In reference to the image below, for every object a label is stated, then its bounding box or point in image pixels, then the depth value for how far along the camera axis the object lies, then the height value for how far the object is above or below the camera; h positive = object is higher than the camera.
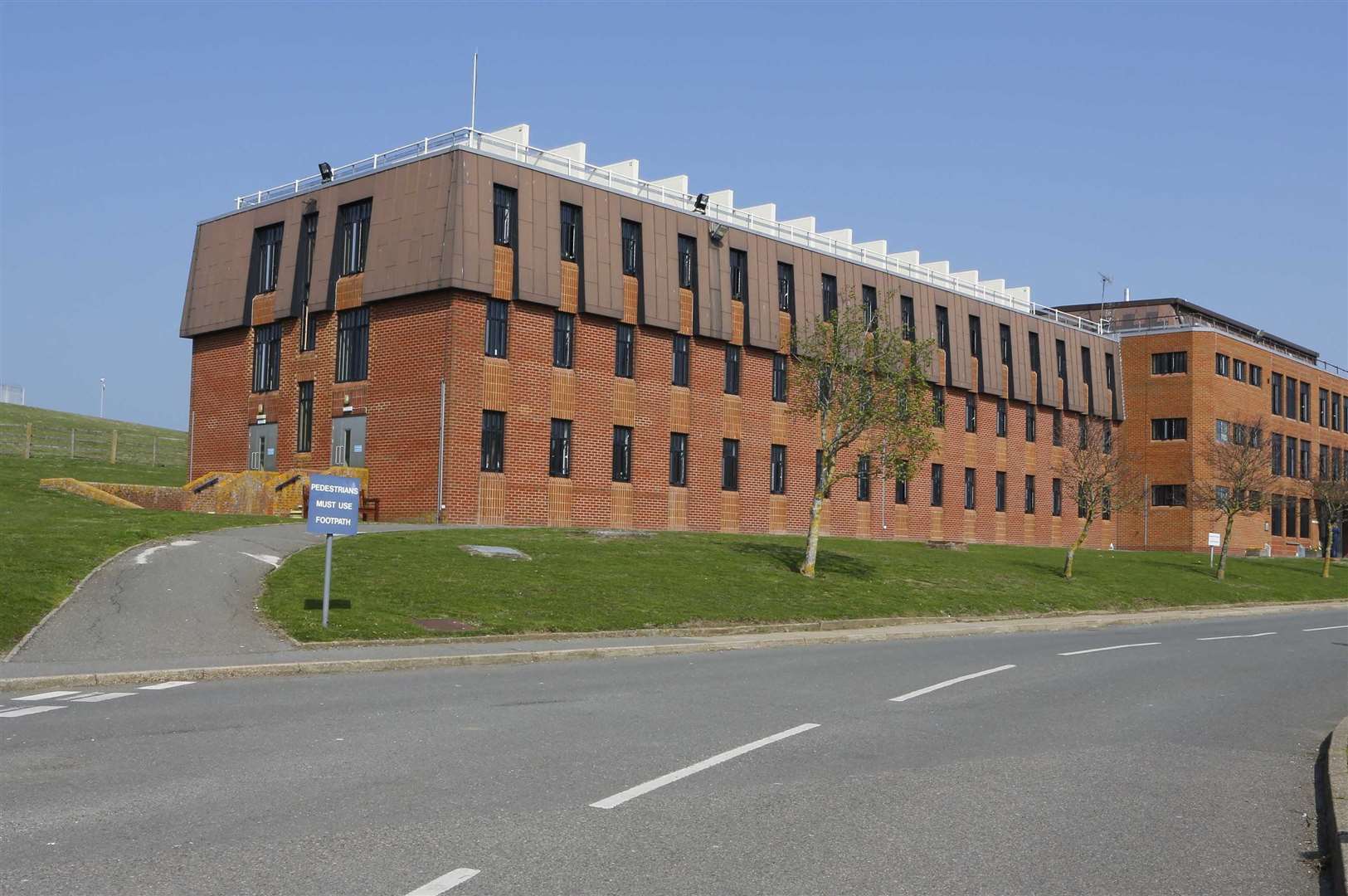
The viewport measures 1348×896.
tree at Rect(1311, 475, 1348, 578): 63.69 +0.74
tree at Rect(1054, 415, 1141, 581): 47.25 +1.32
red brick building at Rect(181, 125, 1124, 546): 39.28 +5.41
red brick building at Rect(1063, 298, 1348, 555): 71.25 +5.62
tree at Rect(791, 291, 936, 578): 33.50 +2.97
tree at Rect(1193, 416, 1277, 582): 53.88 +1.64
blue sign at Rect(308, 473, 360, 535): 19.95 -0.20
